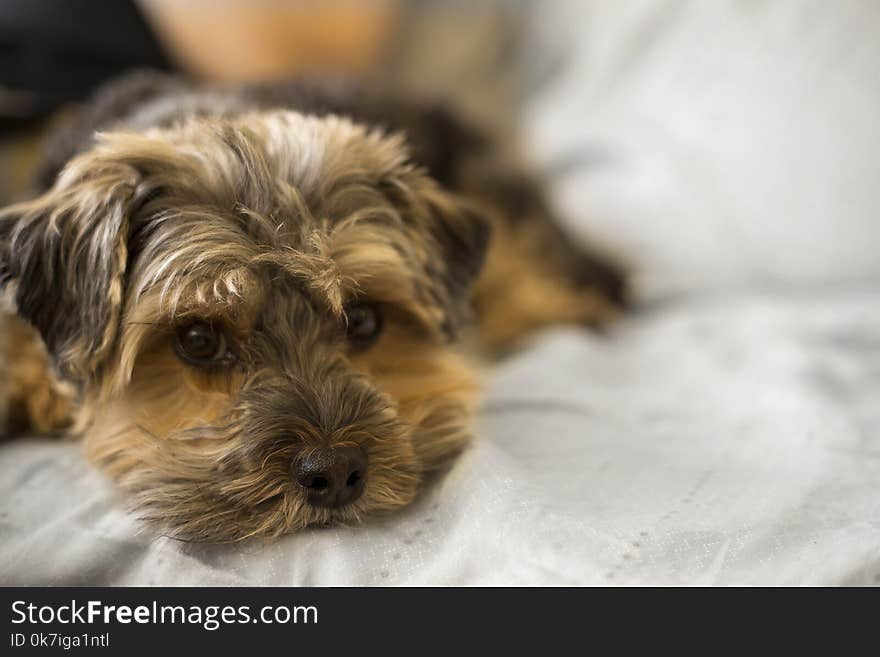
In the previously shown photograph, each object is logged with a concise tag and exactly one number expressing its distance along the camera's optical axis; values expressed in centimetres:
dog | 33
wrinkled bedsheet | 31
